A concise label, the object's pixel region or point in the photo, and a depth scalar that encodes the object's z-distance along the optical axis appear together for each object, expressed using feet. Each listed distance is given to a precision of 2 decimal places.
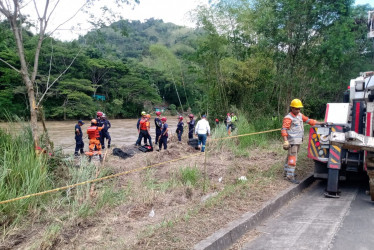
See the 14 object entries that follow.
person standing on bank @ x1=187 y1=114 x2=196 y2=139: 43.76
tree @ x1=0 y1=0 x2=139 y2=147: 17.47
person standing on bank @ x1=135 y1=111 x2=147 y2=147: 38.55
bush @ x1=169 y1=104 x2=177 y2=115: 157.83
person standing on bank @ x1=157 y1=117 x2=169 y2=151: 36.76
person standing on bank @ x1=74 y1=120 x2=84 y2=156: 34.17
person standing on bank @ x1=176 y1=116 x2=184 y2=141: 42.95
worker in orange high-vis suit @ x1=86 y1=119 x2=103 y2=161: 28.81
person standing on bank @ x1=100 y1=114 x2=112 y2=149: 38.29
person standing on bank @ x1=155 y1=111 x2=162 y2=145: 38.84
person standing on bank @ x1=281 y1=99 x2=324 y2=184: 20.11
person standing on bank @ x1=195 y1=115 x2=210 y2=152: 35.99
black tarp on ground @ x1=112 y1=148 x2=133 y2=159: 30.66
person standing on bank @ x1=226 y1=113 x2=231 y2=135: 42.15
